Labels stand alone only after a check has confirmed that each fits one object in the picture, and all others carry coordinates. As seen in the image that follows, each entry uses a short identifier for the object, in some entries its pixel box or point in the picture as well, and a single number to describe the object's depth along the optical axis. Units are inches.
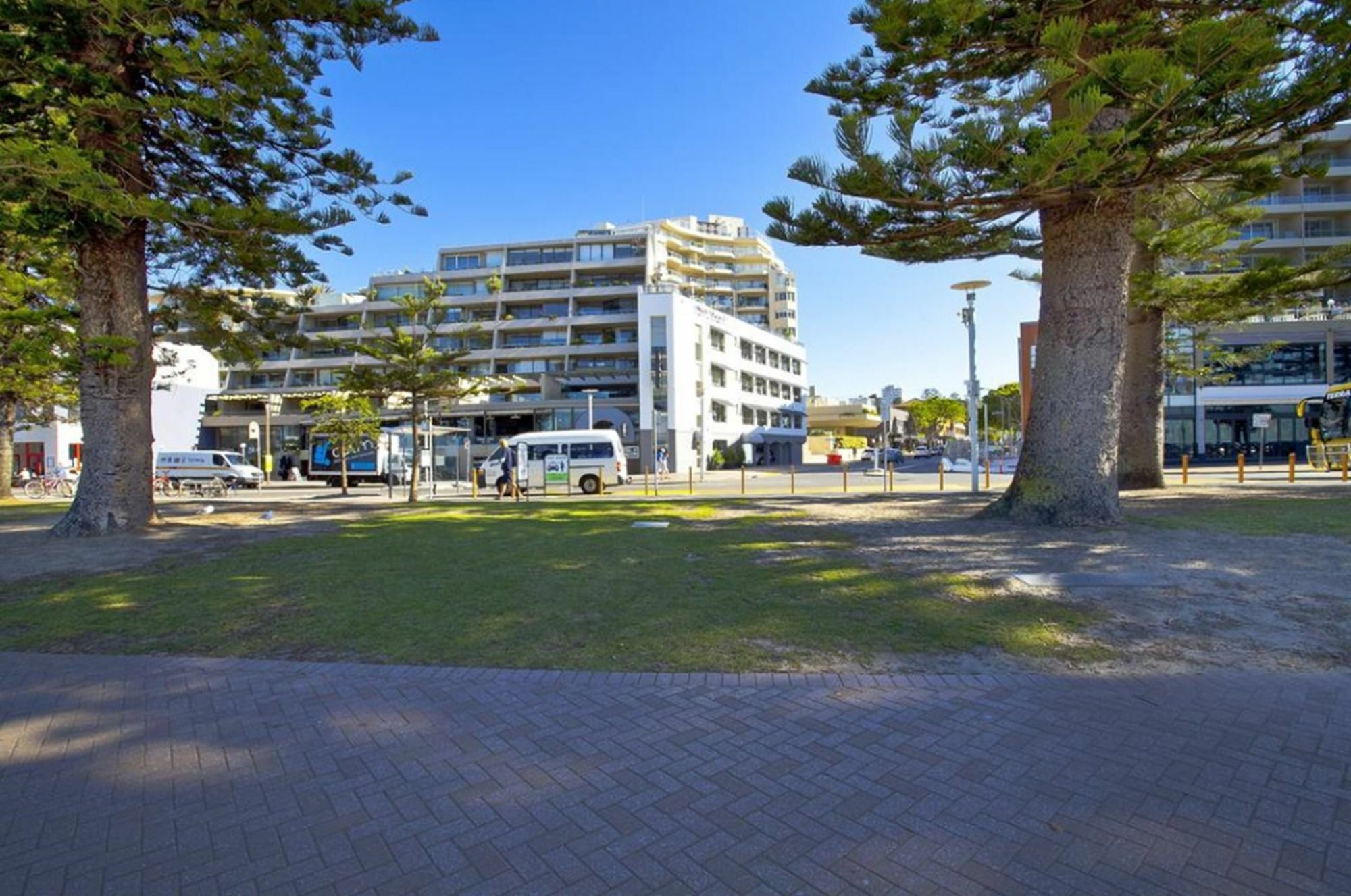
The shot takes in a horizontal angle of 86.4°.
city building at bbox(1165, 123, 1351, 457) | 1731.1
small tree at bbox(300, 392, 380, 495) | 1269.7
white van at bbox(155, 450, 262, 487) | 1312.7
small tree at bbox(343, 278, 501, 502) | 847.1
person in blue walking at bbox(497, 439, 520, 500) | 877.2
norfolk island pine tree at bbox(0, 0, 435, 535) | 371.6
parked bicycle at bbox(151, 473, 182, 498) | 1092.4
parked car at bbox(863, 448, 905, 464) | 2459.4
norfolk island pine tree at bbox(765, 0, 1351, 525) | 318.0
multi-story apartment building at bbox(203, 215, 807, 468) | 1988.2
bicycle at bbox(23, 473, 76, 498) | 1088.8
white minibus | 1047.0
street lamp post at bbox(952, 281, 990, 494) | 898.7
